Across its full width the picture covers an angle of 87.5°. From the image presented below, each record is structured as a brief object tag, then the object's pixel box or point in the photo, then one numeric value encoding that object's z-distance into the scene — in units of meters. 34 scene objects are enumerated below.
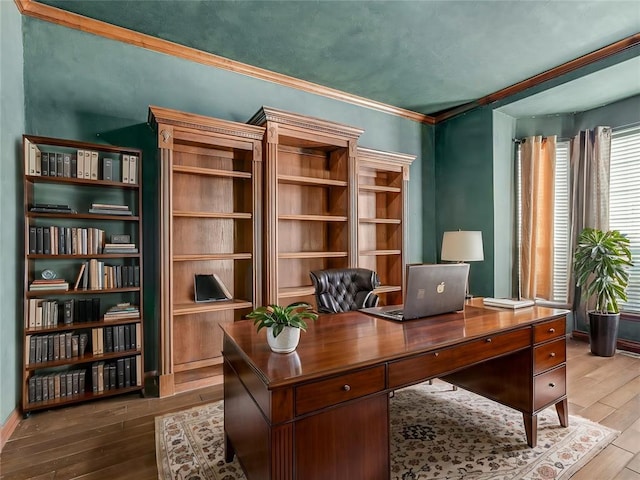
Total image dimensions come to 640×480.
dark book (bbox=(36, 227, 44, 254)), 2.32
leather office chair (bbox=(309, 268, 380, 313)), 2.56
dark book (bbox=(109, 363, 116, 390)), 2.53
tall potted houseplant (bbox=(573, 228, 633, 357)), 3.46
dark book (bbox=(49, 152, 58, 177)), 2.37
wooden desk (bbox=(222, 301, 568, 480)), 1.16
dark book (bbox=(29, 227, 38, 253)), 2.30
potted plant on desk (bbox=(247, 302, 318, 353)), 1.33
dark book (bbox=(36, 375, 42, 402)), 2.32
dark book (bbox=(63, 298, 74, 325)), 2.42
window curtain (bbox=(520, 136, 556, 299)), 4.18
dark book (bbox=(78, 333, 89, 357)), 2.46
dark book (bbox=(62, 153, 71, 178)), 2.41
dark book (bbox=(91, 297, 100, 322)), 2.52
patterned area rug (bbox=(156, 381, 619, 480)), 1.73
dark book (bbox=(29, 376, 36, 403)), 2.29
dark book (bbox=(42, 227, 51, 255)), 2.34
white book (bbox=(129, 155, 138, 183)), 2.61
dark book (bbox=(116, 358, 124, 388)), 2.55
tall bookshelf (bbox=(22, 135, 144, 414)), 2.32
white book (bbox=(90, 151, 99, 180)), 2.51
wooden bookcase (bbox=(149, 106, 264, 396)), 2.64
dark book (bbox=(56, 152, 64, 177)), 2.39
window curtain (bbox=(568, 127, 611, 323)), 3.83
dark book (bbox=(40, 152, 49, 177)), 2.35
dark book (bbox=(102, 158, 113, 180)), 2.53
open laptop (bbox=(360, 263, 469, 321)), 1.79
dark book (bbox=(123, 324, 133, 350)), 2.59
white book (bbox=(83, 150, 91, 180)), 2.49
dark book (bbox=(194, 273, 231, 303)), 3.03
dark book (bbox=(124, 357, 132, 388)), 2.57
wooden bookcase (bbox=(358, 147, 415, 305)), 3.99
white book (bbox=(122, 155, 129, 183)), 2.60
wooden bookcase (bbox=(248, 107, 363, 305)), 3.08
